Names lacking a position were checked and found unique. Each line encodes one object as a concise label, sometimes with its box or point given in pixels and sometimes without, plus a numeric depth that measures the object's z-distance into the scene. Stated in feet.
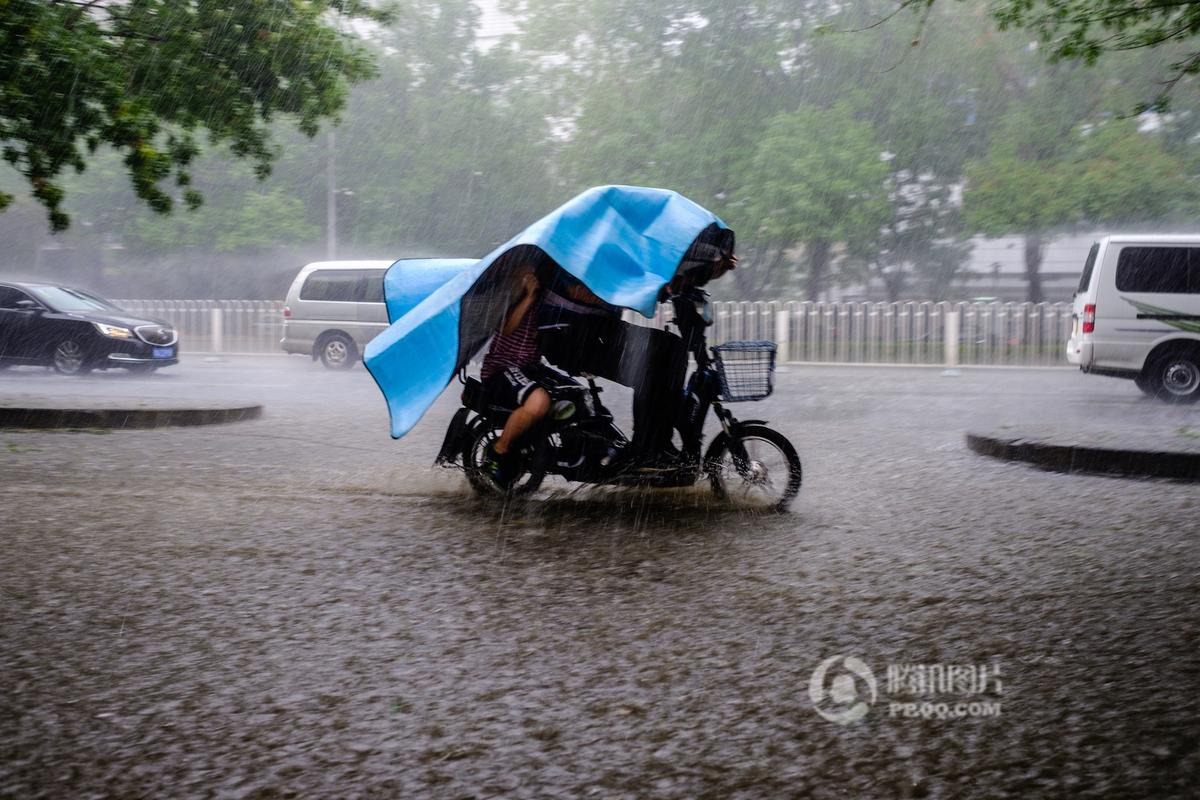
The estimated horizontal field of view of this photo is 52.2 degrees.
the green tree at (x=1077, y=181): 91.12
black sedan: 65.77
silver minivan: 72.23
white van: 49.26
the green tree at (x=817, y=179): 95.30
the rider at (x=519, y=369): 22.11
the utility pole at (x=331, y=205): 110.73
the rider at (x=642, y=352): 22.79
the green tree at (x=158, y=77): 35.96
